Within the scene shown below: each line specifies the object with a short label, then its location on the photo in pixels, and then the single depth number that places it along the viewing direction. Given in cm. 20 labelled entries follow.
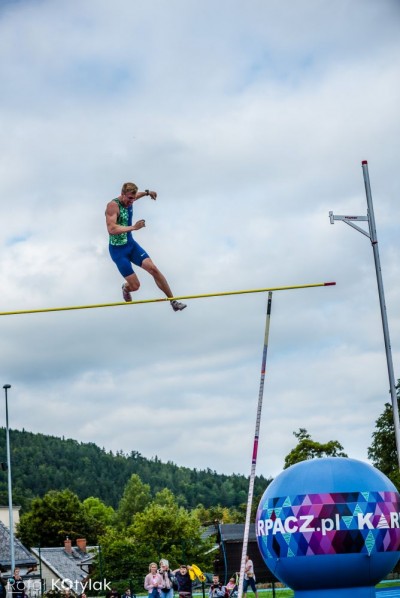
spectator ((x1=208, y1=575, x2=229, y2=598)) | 2122
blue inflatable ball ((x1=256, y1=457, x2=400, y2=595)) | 1605
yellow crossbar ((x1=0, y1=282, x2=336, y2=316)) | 1500
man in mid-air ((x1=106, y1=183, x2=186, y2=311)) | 1431
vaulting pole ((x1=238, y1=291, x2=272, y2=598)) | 1347
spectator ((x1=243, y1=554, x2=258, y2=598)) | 2241
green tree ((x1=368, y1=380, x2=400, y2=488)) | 4962
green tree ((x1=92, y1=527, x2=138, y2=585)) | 2912
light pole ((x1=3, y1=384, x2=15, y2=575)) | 3459
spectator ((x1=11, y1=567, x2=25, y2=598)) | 2173
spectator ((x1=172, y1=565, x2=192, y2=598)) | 2138
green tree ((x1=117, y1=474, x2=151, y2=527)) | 10400
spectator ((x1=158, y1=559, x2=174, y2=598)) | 1967
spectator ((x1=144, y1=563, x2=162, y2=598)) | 1955
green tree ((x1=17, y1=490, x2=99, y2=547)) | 8362
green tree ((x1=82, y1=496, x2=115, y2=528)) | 10764
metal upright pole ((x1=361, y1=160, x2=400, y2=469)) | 1692
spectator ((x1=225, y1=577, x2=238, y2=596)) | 2134
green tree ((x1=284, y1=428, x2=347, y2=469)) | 4616
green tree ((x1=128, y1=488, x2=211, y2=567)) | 5922
